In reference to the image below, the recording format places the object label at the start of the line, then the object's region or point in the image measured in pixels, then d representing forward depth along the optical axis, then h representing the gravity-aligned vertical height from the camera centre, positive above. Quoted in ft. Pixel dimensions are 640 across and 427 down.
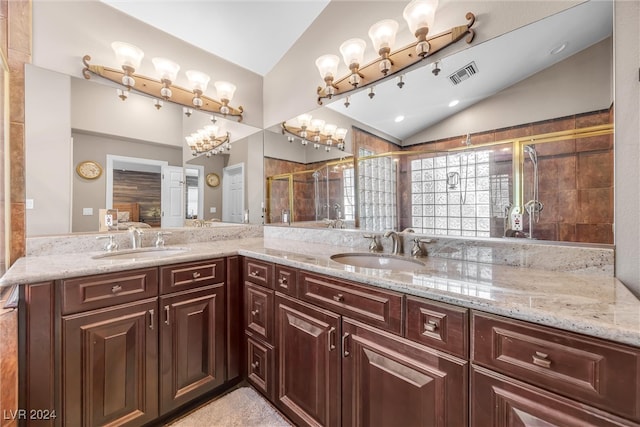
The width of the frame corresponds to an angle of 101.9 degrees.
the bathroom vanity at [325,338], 2.29 -1.64
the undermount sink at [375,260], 5.05 -0.98
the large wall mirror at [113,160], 5.39 +1.35
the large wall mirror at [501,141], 3.67 +1.28
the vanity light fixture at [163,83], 6.07 +3.43
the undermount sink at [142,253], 5.61 -0.93
